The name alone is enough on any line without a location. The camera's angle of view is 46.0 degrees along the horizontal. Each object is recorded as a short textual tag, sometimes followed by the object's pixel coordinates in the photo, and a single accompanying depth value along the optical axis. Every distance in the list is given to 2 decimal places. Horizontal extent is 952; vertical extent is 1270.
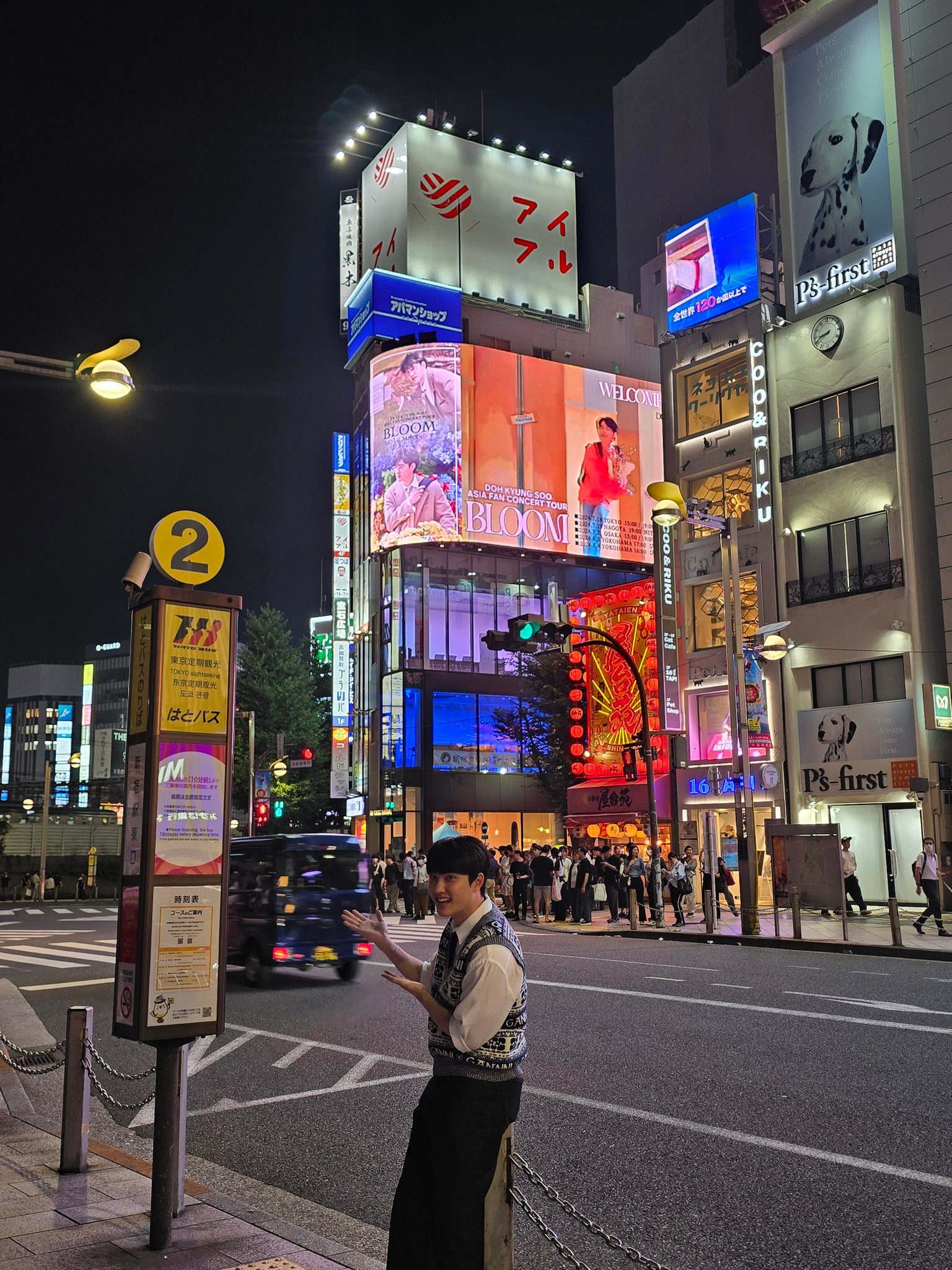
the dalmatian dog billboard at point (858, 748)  29.84
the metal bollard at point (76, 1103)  6.24
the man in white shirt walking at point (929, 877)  21.00
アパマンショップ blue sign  57.44
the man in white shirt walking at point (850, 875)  23.56
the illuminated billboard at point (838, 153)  33.47
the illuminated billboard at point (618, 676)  40.12
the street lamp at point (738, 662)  21.22
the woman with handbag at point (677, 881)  26.05
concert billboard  53.03
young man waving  3.59
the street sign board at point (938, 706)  28.42
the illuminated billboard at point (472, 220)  60.53
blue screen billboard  39.62
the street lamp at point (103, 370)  9.06
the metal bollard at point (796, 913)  19.92
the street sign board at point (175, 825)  5.41
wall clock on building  33.28
